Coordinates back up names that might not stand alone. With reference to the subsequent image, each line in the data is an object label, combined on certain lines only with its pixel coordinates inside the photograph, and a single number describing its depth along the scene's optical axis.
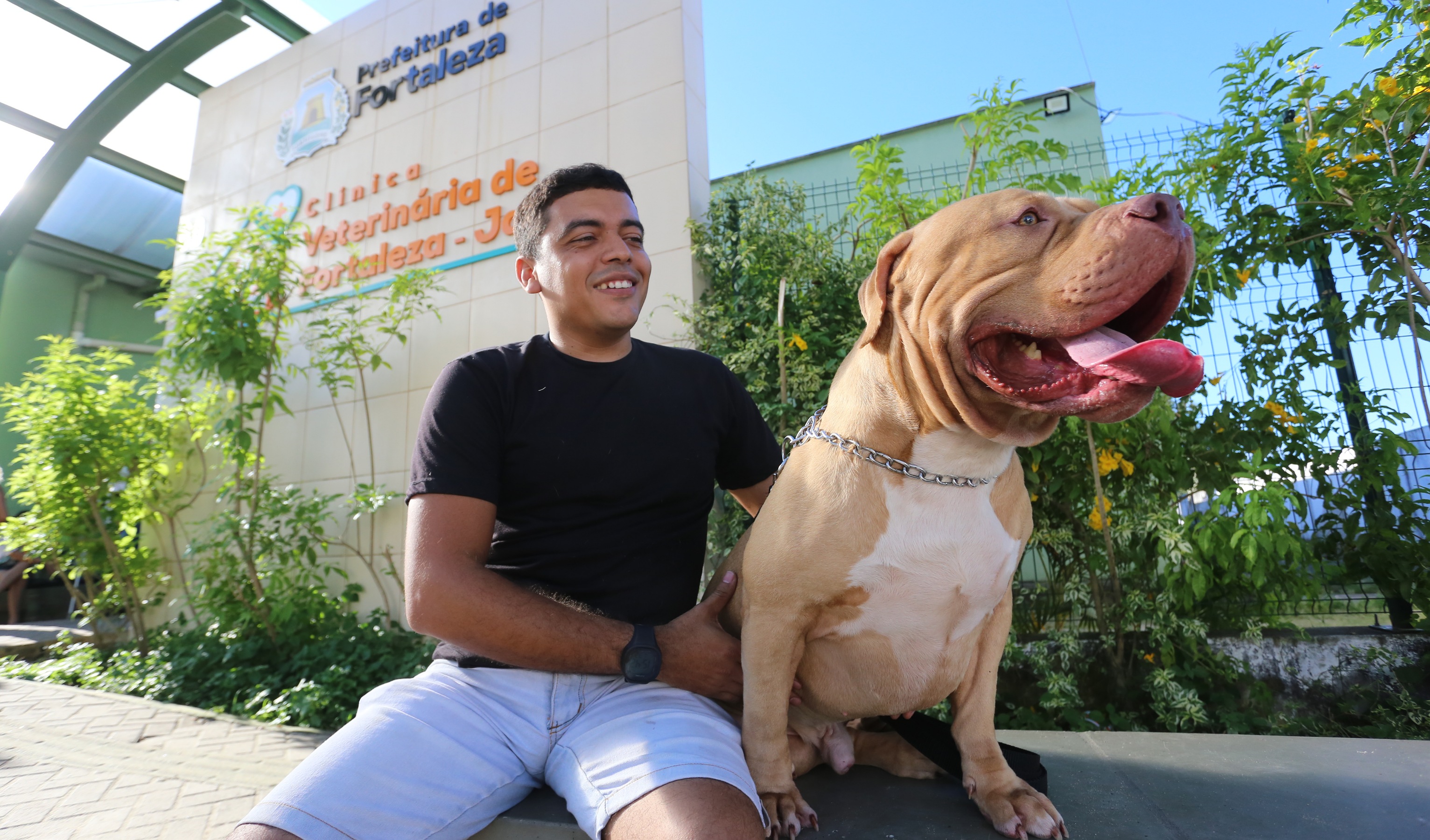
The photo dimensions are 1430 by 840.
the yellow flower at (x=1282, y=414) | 2.82
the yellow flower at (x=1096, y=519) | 2.89
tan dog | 1.06
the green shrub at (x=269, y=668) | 3.77
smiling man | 1.21
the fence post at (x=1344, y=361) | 2.82
